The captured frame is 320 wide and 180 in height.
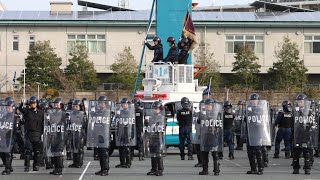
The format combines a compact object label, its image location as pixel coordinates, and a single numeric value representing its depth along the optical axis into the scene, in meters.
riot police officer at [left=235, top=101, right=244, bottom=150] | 31.89
